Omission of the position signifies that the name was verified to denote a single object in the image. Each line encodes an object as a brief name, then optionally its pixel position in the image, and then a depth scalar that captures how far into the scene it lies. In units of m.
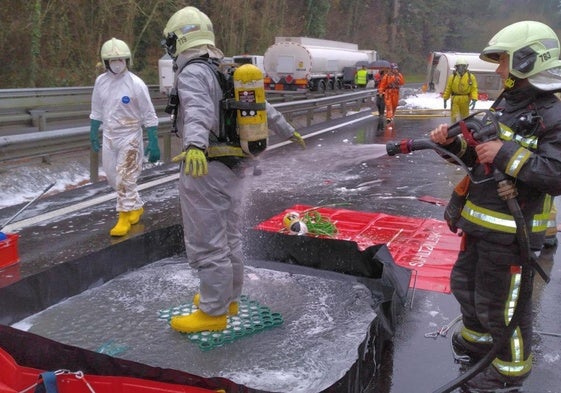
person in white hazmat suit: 5.62
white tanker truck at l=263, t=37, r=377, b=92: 30.28
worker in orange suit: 17.27
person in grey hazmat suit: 3.38
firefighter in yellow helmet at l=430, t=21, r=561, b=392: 2.87
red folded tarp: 4.89
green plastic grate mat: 3.54
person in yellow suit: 14.23
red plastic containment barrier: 2.34
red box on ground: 4.80
